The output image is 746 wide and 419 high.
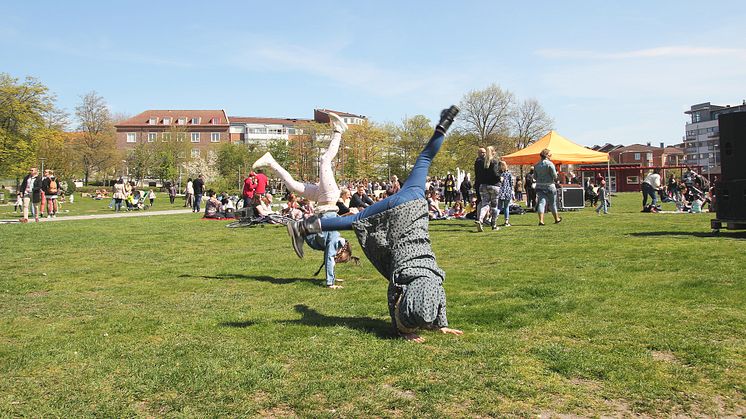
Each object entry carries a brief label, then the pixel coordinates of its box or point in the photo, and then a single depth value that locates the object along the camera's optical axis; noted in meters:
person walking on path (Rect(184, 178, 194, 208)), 37.84
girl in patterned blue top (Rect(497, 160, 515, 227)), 17.11
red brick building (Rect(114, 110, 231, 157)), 125.00
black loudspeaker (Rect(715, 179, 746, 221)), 11.66
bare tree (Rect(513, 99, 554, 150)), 83.19
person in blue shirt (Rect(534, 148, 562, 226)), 16.49
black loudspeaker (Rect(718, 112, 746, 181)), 11.64
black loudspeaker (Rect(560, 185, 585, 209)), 25.55
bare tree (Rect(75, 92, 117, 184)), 80.44
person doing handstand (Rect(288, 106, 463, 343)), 5.30
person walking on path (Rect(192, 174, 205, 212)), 30.41
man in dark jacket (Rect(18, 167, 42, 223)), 23.22
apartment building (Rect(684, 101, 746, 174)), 123.12
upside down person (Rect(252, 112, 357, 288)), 8.40
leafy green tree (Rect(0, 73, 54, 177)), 53.00
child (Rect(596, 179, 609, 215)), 21.61
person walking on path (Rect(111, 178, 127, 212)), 33.06
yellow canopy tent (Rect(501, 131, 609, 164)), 26.39
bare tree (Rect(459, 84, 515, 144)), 81.44
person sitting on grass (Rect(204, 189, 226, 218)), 24.45
